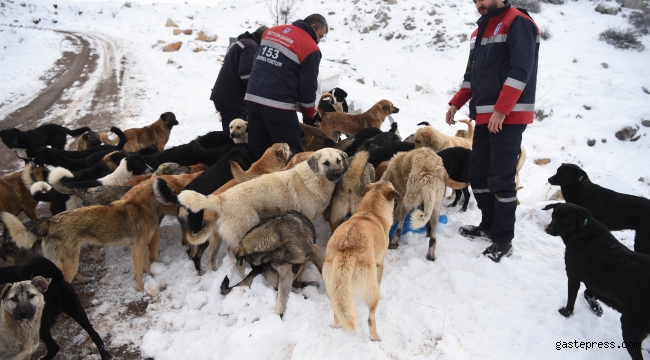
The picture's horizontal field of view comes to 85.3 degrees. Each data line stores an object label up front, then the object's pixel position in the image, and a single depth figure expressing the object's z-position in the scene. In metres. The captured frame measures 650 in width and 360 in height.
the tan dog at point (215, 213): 4.18
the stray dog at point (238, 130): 6.77
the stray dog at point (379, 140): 6.57
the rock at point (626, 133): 14.15
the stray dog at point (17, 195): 5.34
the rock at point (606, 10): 23.66
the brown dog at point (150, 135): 7.94
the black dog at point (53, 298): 3.28
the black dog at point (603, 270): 3.04
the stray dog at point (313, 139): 6.71
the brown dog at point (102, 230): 3.68
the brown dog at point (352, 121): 8.73
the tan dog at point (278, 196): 4.16
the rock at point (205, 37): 25.50
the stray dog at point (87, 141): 8.04
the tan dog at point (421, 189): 4.50
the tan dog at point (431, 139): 6.47
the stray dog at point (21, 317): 3.00
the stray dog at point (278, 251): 3.84
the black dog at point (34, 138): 7.29
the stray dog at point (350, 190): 4.69
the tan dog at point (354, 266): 3.04
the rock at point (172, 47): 22.25
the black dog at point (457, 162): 5.50
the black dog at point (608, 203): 4.71
